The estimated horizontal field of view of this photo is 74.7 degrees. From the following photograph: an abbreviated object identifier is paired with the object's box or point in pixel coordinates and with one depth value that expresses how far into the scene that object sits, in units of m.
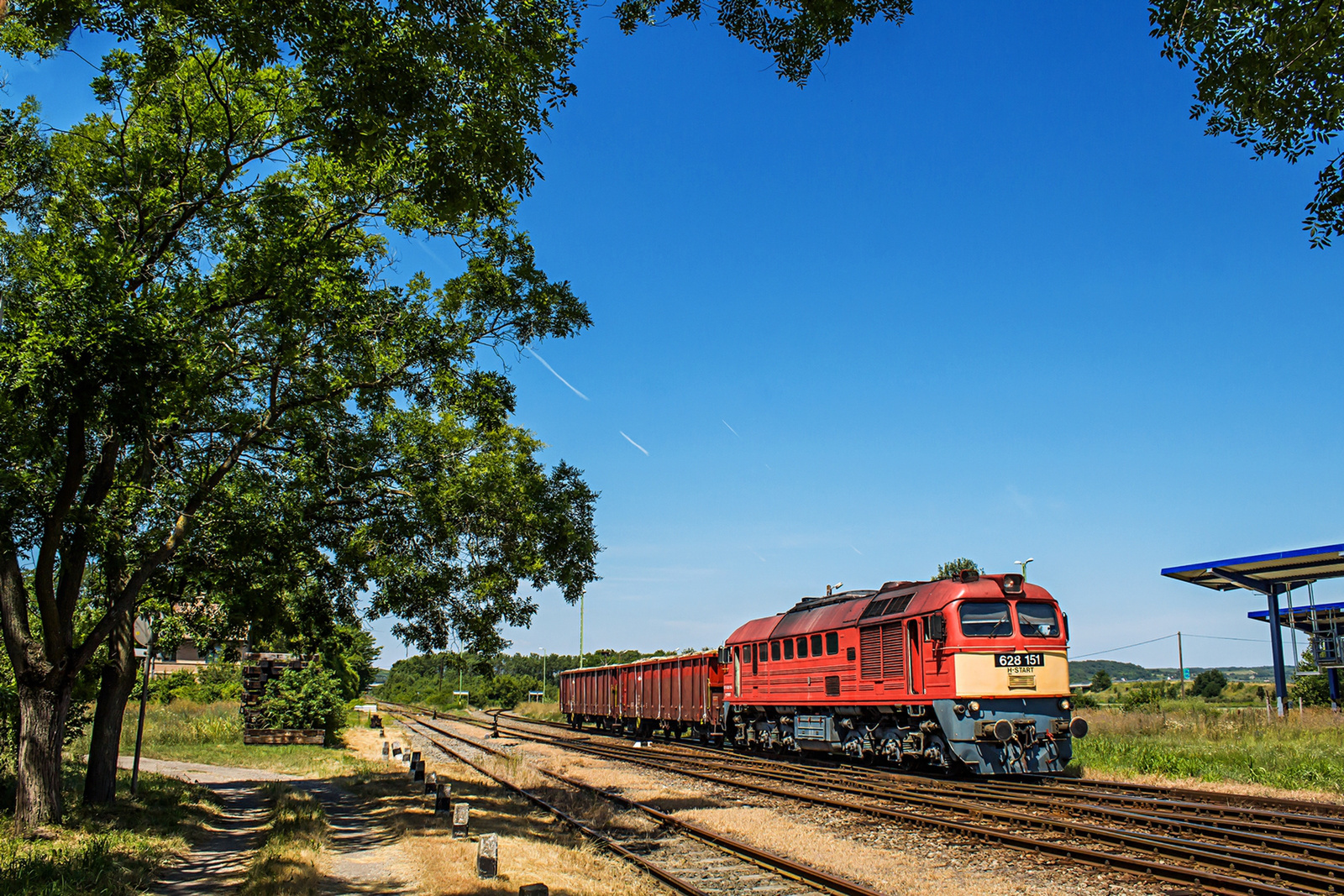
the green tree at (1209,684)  88.19
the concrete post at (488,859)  9.65
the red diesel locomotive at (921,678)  16.30
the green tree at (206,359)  9.88
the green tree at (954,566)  46.03
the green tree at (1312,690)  45.25
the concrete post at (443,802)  15.01
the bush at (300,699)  31.86
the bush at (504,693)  85.06
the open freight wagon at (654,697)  28.84
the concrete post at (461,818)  12.35
